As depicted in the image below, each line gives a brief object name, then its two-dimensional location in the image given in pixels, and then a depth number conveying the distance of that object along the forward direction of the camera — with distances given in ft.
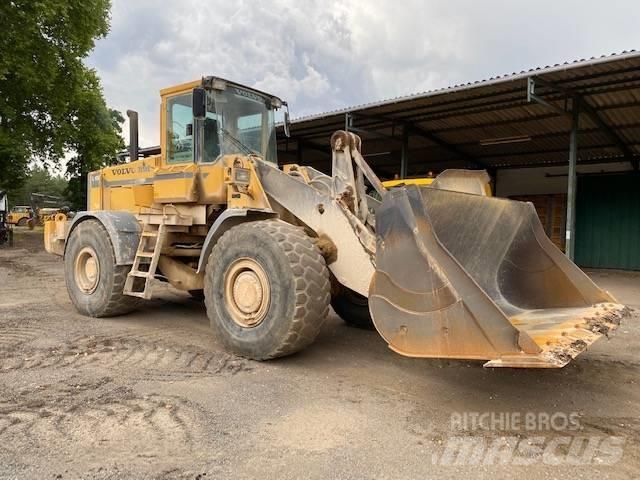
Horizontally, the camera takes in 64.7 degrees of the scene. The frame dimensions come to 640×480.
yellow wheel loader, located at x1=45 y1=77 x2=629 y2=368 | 11.32
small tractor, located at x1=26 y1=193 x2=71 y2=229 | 128.98
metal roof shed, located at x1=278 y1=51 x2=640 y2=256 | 34.35
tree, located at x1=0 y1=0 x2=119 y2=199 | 54.67
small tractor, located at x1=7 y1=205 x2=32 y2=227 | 135.52
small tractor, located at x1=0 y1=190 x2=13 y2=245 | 69.26
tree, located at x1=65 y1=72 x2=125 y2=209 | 71.77
